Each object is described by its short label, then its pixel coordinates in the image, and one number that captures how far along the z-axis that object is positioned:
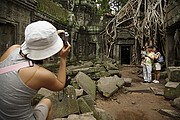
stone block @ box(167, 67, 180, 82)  3.63
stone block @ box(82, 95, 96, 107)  2.43
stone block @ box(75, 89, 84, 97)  2.66
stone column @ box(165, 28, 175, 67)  5.11
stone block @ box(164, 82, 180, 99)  3.30
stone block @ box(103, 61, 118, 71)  5.11
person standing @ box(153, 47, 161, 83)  4.70
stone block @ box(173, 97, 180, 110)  2.91
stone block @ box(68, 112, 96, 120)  1.95
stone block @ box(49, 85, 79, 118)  2.09
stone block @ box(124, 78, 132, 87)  4.35
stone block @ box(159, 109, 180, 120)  2.53
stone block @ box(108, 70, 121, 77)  4.58
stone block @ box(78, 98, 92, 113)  2.22
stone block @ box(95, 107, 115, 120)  2.31
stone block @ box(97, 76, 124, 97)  3.46
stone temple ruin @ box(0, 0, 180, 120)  2.69
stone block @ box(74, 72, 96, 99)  3.16
